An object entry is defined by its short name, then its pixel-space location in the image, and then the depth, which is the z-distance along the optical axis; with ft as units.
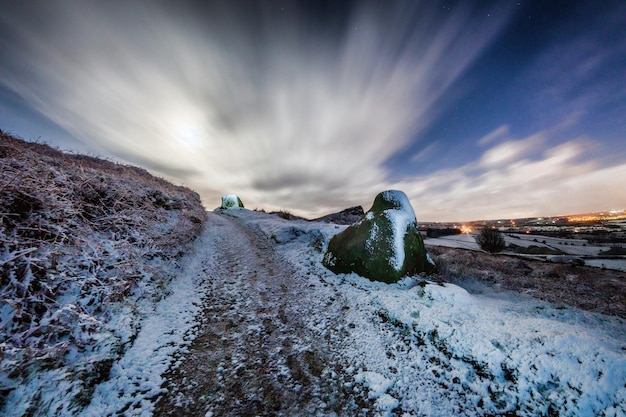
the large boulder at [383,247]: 23.65
